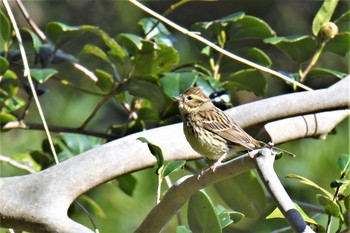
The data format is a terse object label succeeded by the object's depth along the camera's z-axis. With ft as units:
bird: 15.72
